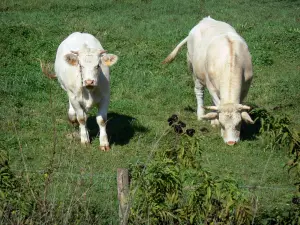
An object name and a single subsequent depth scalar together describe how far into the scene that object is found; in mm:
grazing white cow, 19660
